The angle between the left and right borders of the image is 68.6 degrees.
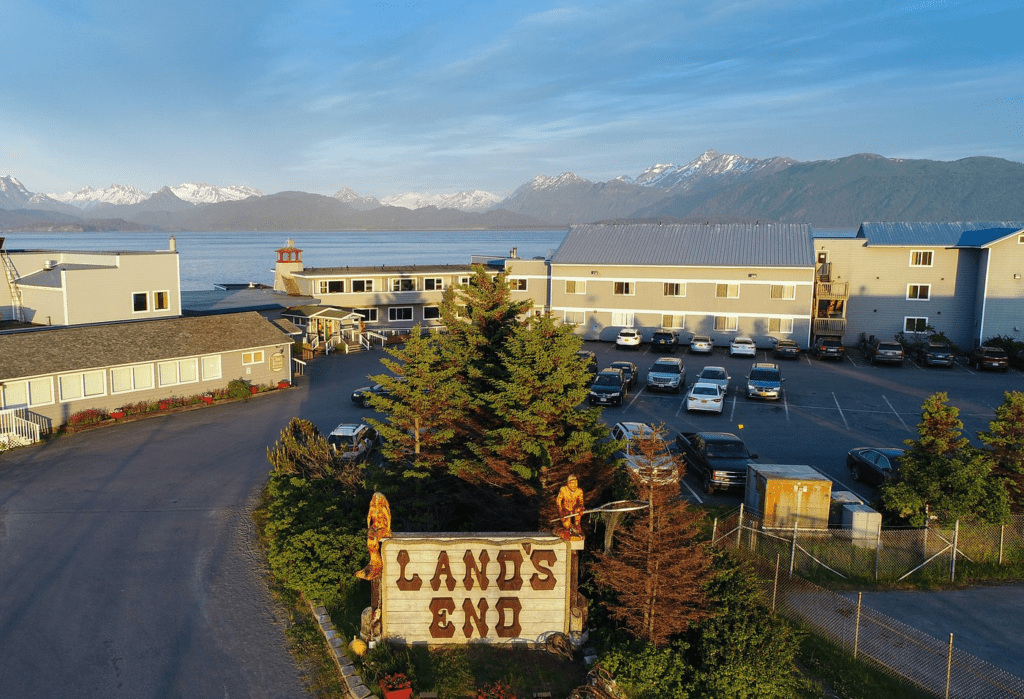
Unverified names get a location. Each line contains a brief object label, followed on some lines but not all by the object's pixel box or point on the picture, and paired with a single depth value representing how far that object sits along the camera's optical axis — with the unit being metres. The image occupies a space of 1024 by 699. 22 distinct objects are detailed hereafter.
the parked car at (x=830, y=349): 46.84
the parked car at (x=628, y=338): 50.88
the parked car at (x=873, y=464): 22.03
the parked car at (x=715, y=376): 36.74
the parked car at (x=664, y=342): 49.97
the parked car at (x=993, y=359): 42.62
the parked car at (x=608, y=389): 33.69
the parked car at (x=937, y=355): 44.06
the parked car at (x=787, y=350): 47.47
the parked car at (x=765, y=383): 35.25
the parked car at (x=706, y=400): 32.50
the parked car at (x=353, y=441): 24.47
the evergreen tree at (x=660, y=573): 12.52
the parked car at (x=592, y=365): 38.70
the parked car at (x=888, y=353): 45.09
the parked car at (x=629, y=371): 38.11
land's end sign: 12.87
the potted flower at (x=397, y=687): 11.26
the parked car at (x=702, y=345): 49.28
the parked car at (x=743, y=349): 48.22
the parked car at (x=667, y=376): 37.19
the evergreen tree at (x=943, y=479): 17.88
